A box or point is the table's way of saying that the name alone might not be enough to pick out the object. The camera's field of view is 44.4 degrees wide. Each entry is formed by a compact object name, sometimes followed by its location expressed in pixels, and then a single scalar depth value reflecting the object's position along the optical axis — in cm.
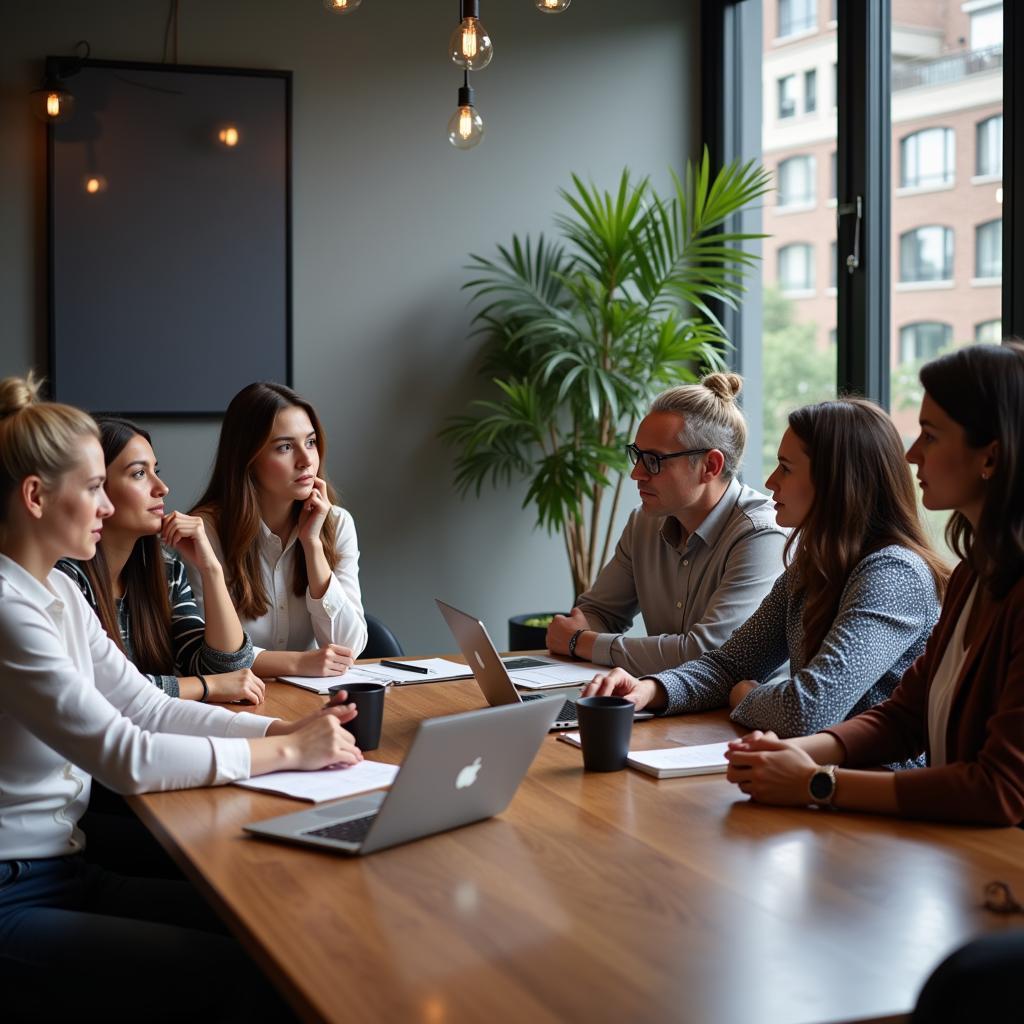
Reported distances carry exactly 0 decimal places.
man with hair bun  268
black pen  264
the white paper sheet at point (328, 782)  169
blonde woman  155
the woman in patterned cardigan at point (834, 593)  200
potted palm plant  434
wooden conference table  108
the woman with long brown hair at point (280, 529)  293
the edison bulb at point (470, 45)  246
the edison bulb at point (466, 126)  276
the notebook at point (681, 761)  180
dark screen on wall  422
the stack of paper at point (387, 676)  251
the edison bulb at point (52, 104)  406
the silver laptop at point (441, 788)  140
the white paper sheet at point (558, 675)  246
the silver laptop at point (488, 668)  210
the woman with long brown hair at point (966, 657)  158
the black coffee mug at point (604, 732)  181
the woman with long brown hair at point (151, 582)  250
